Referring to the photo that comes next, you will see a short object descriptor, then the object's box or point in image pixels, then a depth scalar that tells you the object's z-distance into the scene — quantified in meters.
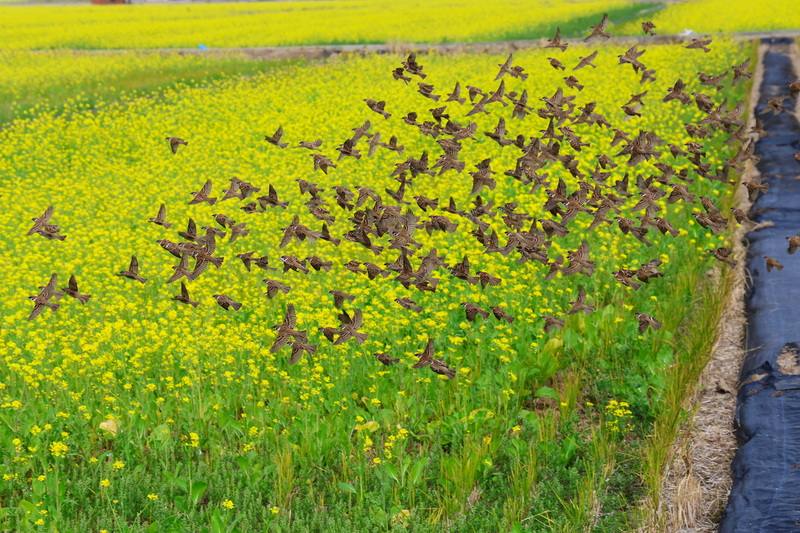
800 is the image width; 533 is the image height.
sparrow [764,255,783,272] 14.34
